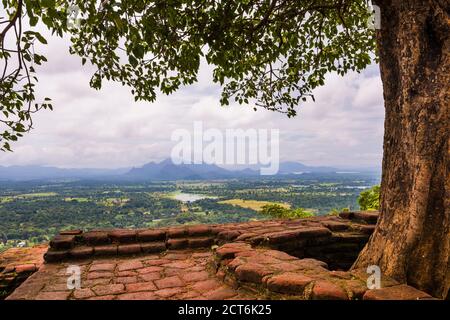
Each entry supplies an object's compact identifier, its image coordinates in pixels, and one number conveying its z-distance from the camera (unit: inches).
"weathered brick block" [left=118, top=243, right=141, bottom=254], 199.2
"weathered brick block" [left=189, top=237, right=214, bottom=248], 212.1
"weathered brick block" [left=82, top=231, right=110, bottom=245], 208.8
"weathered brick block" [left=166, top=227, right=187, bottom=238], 218.3
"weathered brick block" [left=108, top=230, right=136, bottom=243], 211.5
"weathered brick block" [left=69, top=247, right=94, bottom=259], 191.6
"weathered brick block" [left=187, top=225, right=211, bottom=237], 221.6
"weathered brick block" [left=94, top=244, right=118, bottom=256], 196.9
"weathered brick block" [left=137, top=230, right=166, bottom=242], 213.3
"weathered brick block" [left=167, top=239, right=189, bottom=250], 208.8
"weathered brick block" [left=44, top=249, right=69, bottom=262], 188.4
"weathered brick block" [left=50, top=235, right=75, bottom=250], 195.9
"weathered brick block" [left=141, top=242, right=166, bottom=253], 203.9
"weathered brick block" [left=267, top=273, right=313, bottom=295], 114.9
